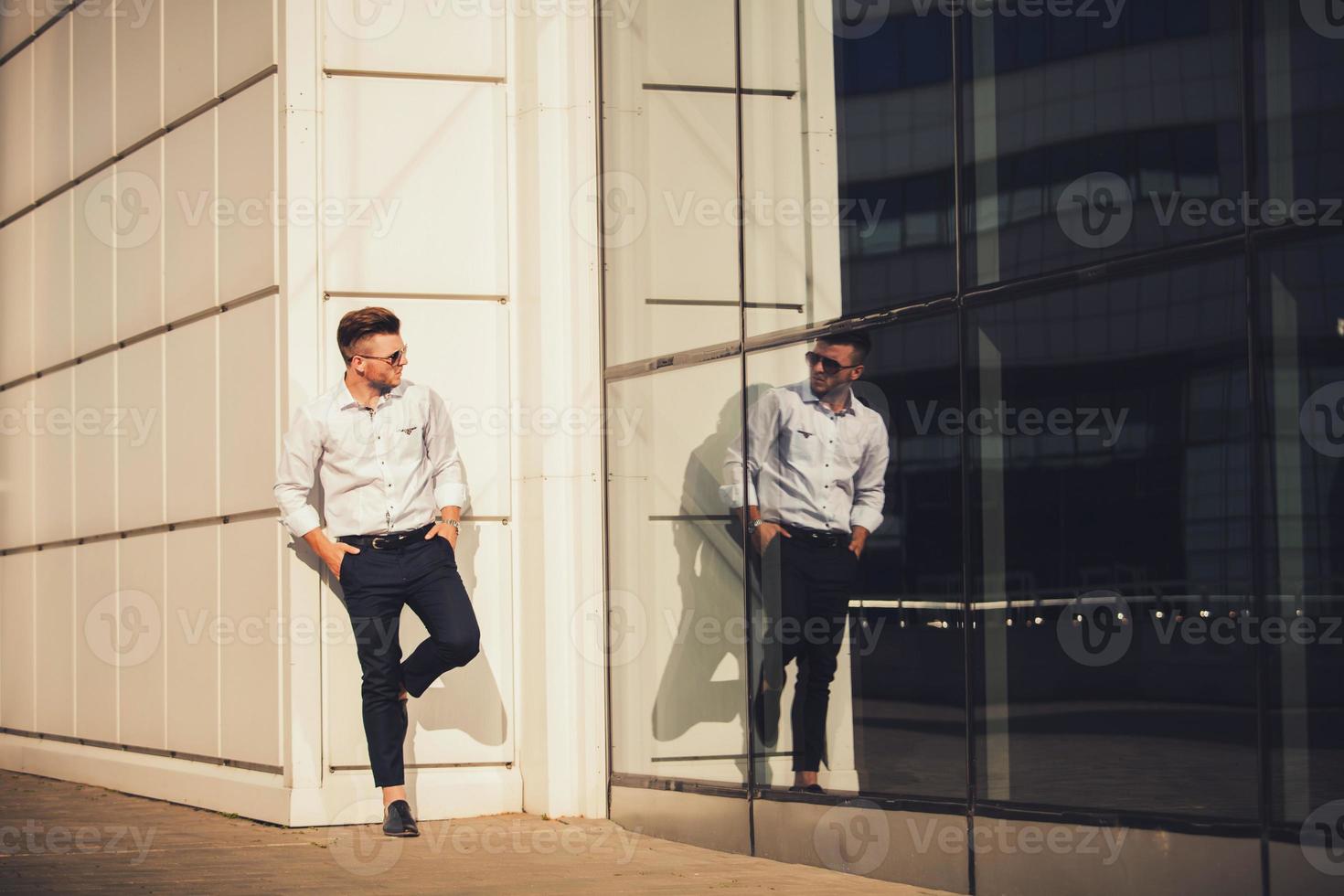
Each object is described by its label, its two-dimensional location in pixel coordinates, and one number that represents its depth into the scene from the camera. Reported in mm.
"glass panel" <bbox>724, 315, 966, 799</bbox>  6746
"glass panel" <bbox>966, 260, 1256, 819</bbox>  5574
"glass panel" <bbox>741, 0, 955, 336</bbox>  6883
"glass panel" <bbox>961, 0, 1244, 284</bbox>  5684
